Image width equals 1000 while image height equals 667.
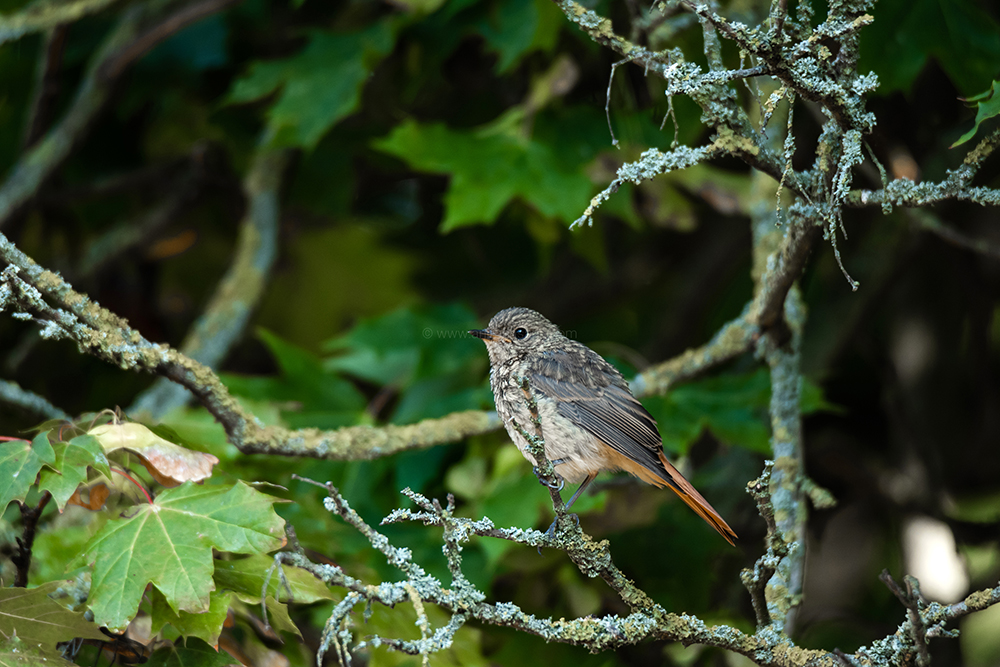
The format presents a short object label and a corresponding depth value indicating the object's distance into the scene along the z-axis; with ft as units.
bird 19.53
